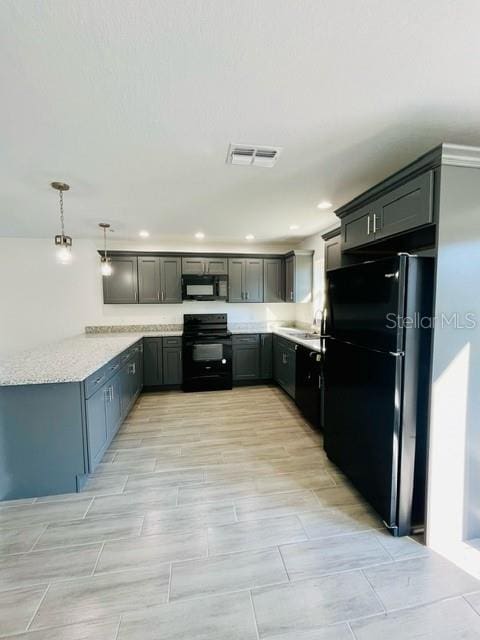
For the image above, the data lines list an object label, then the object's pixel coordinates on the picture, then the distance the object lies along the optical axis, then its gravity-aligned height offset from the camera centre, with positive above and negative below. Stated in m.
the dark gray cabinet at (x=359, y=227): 2.09 +0.60
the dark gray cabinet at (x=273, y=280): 4.98 +0.40
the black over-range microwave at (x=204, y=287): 4.69 +0.27
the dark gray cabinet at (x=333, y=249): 2.61 +0.52
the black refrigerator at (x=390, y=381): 1.65 -0.50
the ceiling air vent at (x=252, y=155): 1.88 +1.02
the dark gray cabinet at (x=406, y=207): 1.59 +0.59
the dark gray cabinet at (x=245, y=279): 4.86 +0.41
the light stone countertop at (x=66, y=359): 2.06 -0.50
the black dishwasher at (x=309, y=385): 2.98 -0.93
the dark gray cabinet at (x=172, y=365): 4.48 -0.98
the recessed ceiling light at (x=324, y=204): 2.96 +1.05
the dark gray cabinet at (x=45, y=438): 2.08 -1.01
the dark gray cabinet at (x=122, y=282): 4.55 +0.34
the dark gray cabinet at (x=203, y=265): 4.71 +0.63
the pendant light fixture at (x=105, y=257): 3.57 +0.73
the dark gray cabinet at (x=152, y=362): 4.42 -0.91
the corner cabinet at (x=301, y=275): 4.57 +0.45
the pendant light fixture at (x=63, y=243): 2.41 +0.52
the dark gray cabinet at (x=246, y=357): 4.67 -0.89
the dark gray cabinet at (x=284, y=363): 3.81 -0.88
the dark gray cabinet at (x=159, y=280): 4.62 +0.38
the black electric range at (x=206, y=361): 4.43 -0.90
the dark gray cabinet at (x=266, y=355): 4.74 -0.87
